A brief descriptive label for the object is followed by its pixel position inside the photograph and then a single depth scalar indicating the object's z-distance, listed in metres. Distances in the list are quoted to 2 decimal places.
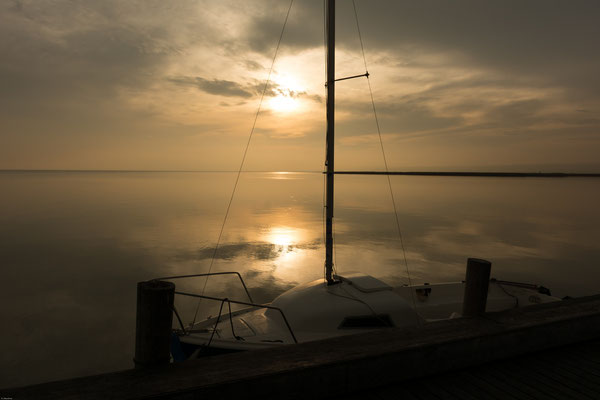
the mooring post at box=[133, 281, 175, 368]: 3.42
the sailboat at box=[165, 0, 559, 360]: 7.18
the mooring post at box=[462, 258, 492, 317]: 4.99
